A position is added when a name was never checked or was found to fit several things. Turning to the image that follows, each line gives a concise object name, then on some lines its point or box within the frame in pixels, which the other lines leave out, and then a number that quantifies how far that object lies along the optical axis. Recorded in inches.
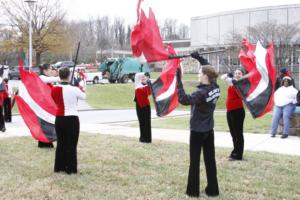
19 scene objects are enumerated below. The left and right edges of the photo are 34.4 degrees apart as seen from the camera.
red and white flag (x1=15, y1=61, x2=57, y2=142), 378.3
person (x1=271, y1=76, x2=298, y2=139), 527.8
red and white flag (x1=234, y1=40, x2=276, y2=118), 342.6
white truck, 1739.4
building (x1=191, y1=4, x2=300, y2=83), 1493.1
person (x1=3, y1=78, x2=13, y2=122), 658.2
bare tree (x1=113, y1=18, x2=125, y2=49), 3905.0
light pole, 1012.8
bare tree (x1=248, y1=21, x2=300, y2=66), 1498.5
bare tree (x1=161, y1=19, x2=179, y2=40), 4340.6
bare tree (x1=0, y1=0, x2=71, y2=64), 1574.8
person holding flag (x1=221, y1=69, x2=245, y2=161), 350.6
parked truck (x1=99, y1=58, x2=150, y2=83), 1798.7
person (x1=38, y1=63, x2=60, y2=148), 374.3
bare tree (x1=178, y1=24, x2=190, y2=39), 4565.9
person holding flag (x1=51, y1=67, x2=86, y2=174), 298.2
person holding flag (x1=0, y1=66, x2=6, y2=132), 531.1
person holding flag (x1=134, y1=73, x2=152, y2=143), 436.5
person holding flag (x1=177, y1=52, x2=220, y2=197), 252.8
